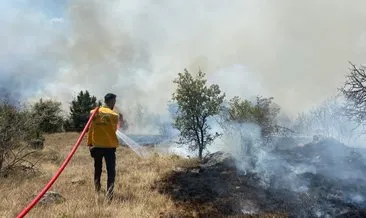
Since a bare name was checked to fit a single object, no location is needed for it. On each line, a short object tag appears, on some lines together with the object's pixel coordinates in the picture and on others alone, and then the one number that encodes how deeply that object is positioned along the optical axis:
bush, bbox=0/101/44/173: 12.71
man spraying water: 8.97
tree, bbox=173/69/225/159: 17.83
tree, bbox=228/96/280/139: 16.58
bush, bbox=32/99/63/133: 42.91
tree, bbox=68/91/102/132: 49.09
